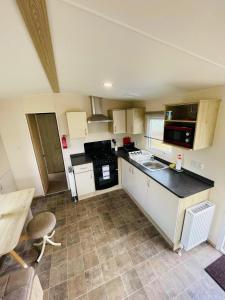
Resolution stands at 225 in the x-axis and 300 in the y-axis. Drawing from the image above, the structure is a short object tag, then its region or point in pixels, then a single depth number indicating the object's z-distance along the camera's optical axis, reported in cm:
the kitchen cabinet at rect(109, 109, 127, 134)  326
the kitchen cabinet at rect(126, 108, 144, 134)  309
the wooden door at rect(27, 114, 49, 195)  305
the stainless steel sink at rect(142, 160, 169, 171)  255
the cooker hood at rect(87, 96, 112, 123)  311
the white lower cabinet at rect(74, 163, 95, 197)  298
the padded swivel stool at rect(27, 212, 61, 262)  185
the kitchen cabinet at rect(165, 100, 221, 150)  162
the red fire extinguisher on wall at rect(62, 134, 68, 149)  318
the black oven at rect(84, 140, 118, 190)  310
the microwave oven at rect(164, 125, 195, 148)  179
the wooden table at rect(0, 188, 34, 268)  140
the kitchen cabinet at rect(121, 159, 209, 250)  179
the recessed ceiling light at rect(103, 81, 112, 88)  192
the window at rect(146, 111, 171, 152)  277
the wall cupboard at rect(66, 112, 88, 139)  296
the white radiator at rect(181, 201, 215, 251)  170
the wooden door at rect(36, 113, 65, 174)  454
